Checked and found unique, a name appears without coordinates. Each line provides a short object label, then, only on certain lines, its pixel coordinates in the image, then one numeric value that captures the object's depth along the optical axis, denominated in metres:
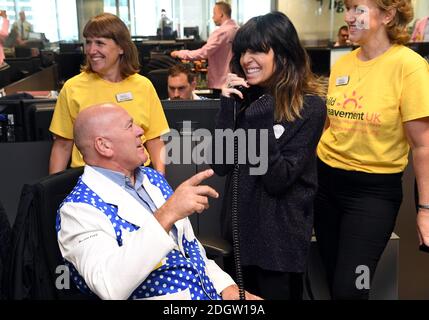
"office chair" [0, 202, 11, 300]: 1.29
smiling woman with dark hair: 1.54
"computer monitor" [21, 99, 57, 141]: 2.27
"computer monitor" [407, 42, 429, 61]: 3.79
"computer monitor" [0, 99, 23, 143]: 2.30
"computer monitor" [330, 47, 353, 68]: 4.45
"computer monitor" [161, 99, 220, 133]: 2.37
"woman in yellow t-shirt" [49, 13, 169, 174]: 2.08
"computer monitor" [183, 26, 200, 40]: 9.07
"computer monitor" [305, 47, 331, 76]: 5.15
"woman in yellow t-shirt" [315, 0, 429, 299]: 1.62
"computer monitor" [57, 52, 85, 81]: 5.63
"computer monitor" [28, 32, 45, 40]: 8.65
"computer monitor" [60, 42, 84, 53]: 6.98
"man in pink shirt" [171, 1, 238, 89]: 4.86
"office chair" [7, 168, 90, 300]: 1.26
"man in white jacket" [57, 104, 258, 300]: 1.16
